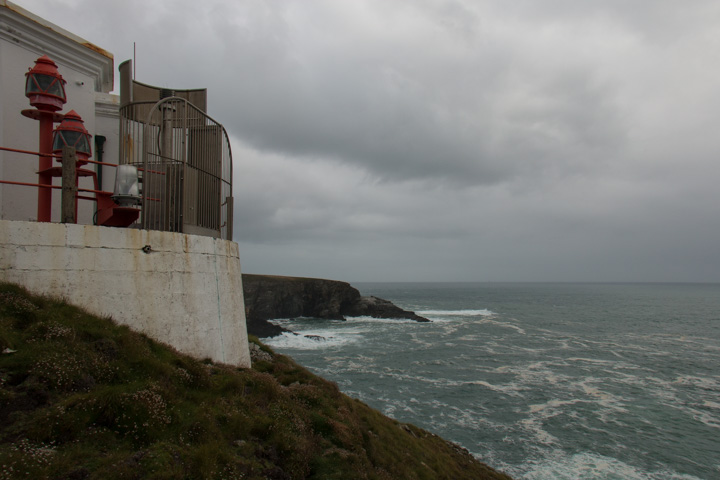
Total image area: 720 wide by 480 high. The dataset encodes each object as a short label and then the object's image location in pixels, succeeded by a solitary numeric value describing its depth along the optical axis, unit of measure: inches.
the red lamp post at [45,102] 297.2
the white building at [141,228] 266.7
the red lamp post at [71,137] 304.3
